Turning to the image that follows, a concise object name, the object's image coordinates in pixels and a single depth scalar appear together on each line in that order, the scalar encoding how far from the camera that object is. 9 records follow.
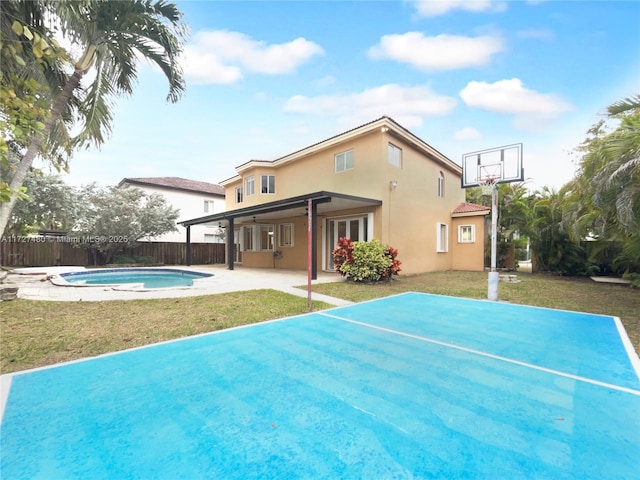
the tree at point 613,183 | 6.23
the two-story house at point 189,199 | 26.00
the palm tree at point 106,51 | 4.91
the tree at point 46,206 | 15.83
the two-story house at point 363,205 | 12.98
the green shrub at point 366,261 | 10.89
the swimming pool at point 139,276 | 13.77
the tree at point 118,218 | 18.05
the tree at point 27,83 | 2.88
